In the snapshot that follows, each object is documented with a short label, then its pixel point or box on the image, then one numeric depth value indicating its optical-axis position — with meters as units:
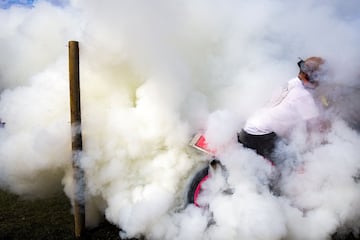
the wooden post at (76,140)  5.09
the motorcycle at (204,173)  5.35
